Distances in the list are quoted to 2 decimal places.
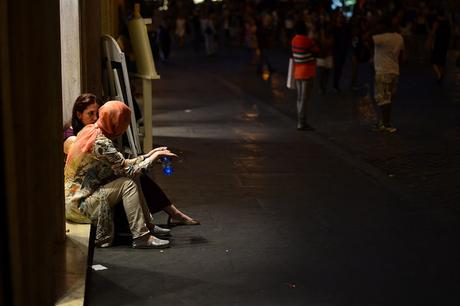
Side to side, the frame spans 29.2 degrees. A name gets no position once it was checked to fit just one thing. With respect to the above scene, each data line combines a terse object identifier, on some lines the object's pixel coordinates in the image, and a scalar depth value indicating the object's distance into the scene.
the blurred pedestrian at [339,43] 20.44
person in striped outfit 14.05
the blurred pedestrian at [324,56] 19.31
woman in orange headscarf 7.10
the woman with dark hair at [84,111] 7.52
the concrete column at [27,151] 4.36
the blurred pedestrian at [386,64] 13.74
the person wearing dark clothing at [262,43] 24.81
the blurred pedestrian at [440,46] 21.23
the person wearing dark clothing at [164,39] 29.91
